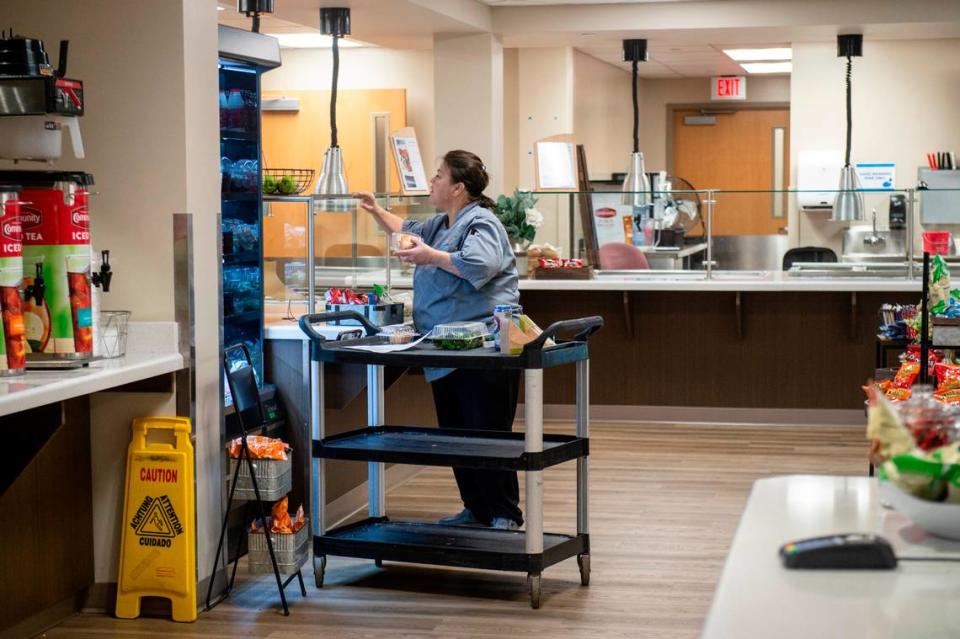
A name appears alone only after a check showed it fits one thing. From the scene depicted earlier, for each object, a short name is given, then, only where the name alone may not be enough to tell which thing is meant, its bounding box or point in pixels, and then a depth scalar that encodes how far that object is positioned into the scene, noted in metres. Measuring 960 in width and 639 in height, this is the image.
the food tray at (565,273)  7.67
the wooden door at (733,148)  14.27
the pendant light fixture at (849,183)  7.52
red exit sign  13.80
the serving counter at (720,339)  7.55
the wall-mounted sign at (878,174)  9.93
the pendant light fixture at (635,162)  8.57
